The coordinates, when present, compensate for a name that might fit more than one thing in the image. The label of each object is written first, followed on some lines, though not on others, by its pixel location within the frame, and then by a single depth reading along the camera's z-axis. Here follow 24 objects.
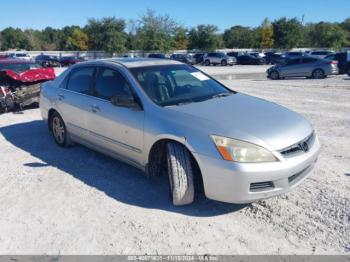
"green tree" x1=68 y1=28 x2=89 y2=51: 78.12
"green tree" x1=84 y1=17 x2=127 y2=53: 60.50
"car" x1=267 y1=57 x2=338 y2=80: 20.70
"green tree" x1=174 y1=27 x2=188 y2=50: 69.78
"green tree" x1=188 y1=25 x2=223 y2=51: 68.75
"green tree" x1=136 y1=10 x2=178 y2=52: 61.19
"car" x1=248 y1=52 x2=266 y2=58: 44.80
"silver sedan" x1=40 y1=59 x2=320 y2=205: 3.55
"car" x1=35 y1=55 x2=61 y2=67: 42.88
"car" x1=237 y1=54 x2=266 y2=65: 43.31
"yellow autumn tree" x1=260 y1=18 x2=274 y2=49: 72.88
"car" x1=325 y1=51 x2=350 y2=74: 22.30
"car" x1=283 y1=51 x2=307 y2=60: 41.53
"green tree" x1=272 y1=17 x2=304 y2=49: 69.56
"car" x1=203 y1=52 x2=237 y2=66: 43.14
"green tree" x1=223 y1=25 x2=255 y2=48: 81.50
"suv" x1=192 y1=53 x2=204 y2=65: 46.96
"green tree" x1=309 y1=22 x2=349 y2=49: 69.24
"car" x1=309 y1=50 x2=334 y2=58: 38.23
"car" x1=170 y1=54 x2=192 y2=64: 45.38
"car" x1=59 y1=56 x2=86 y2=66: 45.58
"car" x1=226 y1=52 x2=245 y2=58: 47.93
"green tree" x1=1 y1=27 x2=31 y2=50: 90.54
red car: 9.73
